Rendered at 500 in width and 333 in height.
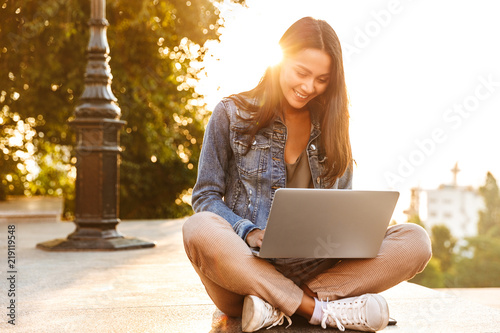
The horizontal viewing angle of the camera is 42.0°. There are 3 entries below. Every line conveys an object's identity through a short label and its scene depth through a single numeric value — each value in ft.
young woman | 8.68
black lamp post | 19.71
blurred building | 192.11
